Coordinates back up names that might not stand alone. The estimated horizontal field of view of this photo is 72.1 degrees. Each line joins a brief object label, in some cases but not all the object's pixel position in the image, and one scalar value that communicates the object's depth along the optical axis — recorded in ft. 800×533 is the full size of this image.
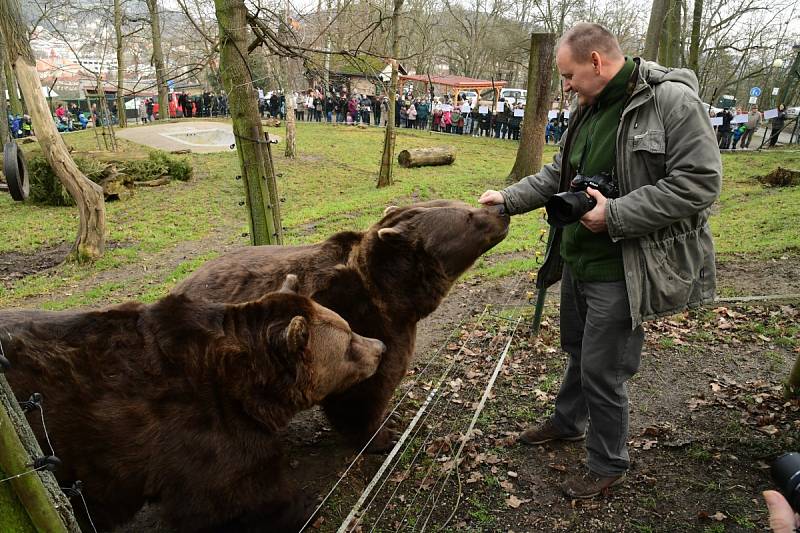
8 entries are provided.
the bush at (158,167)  57.16
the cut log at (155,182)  56.59
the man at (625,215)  10.23
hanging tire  28.25
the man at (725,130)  85.87
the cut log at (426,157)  67.31
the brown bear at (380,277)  15.02
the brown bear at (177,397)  10.53
